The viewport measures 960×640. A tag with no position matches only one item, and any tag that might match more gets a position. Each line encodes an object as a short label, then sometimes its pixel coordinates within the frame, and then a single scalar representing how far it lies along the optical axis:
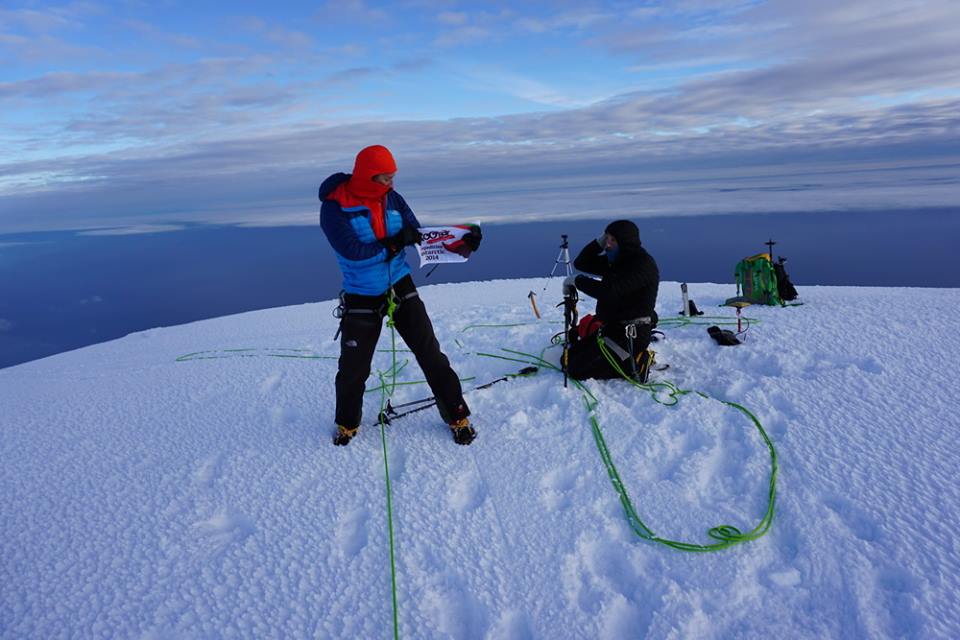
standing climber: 3.35
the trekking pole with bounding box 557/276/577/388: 4.51
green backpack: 6.77
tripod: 4.85
